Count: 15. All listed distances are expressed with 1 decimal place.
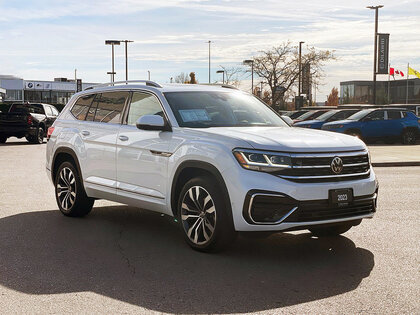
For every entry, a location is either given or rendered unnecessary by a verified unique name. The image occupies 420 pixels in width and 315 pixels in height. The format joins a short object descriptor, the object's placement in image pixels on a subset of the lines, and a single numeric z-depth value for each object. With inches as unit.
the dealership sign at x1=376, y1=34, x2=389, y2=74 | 1753.2
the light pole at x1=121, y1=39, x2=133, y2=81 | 2472.9
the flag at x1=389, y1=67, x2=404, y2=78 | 3097.9
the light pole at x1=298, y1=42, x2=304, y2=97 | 2146.5
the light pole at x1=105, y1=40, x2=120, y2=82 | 2411.4
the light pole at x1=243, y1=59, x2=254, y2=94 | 2227.7
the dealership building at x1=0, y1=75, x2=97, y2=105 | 4293.8
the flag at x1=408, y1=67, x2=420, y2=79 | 2378.8
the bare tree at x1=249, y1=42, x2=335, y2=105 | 2194.9
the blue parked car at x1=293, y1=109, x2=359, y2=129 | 1138.0
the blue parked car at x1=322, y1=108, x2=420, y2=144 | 1037.8
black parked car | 1043.9
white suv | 228.7
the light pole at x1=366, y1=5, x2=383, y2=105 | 1663.4
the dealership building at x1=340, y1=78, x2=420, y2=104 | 3435.0
